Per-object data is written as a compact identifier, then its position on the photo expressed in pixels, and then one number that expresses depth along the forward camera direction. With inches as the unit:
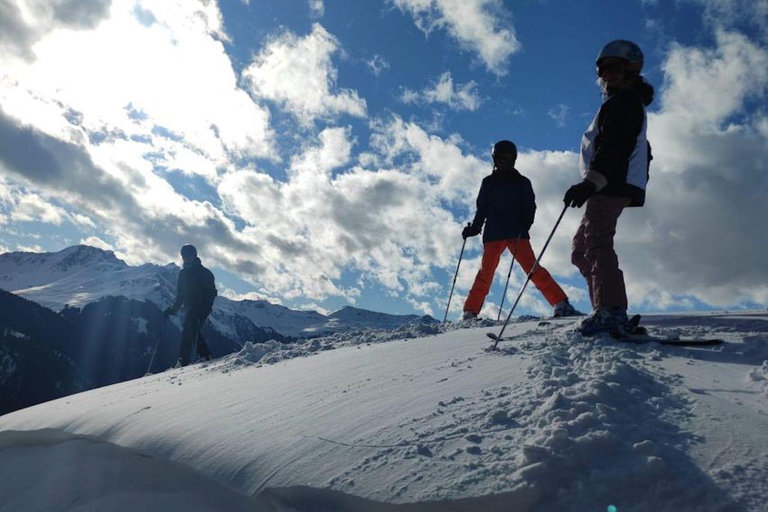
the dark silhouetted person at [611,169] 150.1
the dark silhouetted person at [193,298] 408.5
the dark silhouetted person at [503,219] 276.9
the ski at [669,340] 134.3
